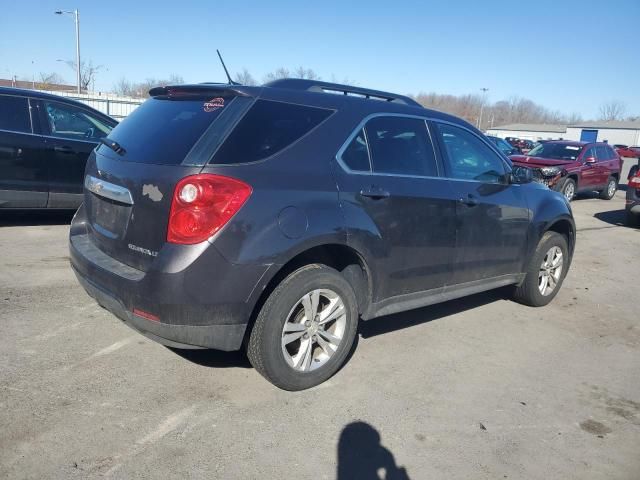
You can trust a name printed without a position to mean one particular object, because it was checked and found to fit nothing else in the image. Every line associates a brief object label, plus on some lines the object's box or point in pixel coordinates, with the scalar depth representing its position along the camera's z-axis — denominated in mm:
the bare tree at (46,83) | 47816
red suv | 13453
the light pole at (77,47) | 30988
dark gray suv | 2852
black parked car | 6473
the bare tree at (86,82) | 50203
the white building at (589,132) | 76625
